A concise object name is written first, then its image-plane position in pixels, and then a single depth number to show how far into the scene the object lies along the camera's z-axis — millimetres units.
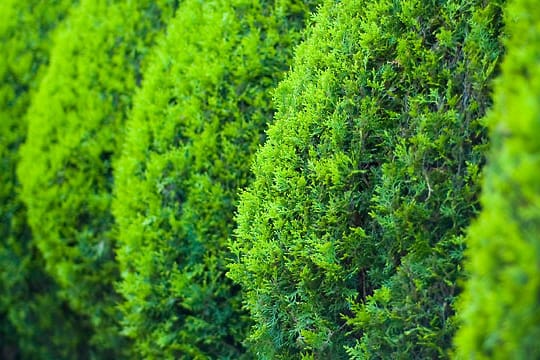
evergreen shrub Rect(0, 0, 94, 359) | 6172
